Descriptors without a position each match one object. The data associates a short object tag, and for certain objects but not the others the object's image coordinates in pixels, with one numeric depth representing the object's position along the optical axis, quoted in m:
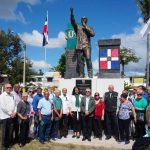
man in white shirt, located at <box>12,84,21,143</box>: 4.76
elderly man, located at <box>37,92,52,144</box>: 4.90
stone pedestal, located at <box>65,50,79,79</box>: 6.42
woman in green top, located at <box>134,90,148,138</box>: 4.65
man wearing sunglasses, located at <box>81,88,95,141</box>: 5.01
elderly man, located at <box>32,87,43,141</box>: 5.14
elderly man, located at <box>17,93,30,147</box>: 4.67
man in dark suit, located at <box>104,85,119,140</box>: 5.05
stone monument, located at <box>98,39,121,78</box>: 5.89
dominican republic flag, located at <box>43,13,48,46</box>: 10.64
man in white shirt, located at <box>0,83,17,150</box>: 4.27
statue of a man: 6.12
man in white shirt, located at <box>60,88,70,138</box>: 5.25
